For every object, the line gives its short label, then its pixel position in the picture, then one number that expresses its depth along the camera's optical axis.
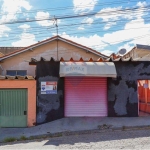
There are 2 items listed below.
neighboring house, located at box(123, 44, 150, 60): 17.88
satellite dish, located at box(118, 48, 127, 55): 20.23
